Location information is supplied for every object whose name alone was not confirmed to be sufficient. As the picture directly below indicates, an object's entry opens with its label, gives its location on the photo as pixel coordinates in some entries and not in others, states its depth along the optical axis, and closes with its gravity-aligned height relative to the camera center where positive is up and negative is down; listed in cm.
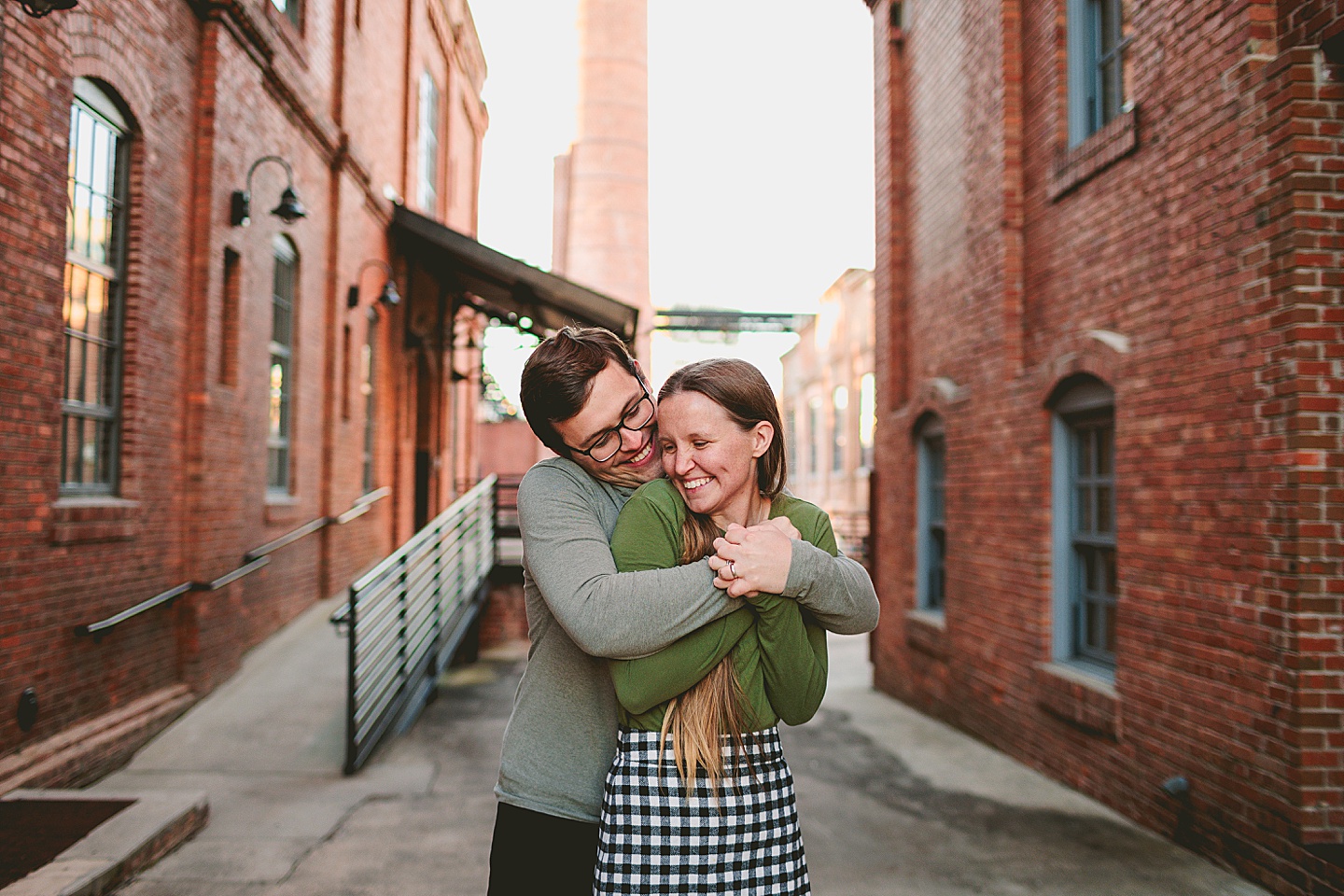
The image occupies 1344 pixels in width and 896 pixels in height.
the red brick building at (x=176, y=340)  527 +109
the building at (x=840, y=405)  2719 +272
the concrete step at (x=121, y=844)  380 -160
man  179 -20
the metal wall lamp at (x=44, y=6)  439 +219
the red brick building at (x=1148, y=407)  434 +51
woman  185 -44
